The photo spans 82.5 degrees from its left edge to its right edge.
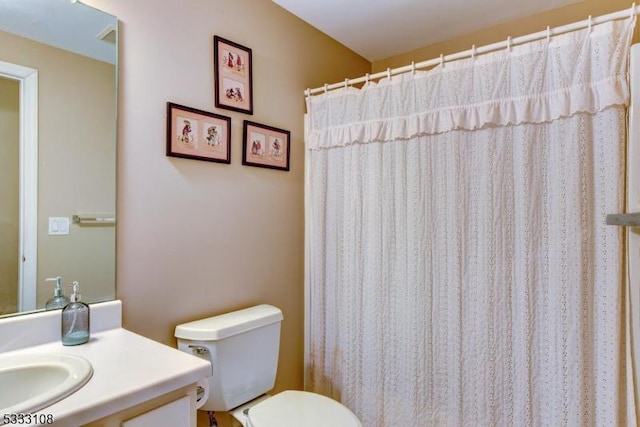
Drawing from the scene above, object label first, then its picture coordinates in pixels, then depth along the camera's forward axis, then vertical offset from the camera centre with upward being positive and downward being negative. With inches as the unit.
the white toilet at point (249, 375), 54.7 -25.3
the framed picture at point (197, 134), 56.3 +13.5
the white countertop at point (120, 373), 29.3 -15.2
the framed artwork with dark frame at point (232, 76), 62.8 +25.2
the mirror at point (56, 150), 42.8 +8.3
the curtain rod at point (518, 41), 47.2 +26.3
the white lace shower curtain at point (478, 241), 49.4 -3.8
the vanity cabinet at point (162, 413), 31.5 -18.0
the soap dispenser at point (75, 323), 43.6 -13.0
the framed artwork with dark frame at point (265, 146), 67.9 +13.9
